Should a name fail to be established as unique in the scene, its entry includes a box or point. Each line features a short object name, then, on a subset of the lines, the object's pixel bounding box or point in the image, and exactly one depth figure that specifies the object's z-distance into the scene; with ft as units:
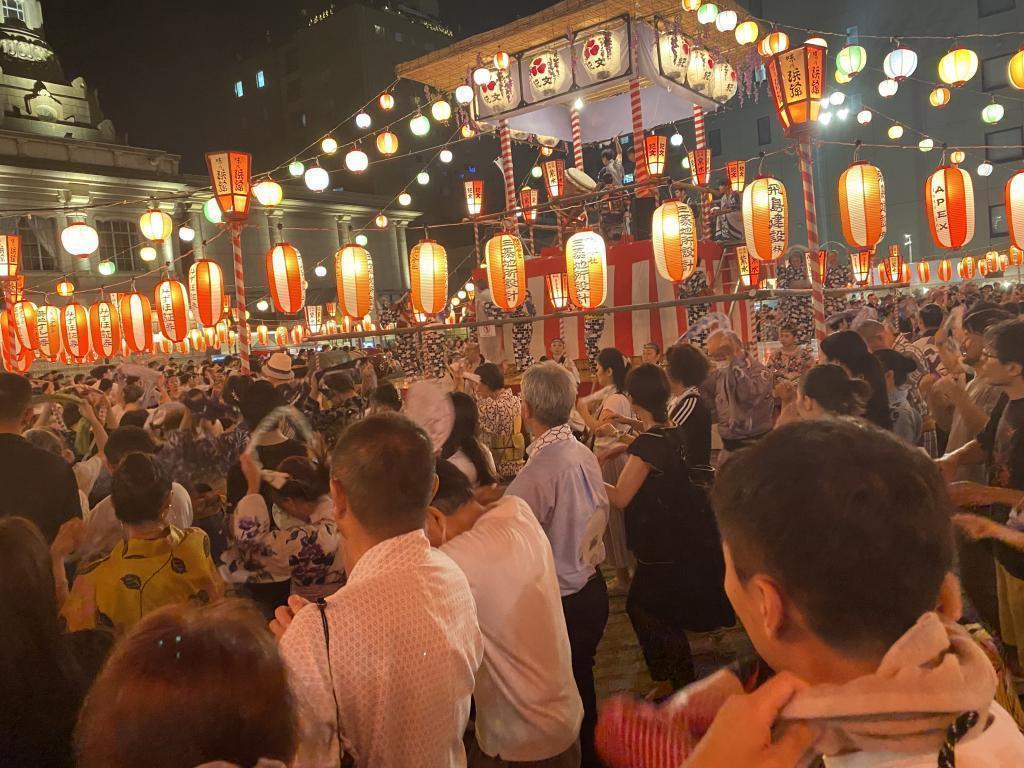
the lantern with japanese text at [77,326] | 47.37
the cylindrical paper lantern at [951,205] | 26.53
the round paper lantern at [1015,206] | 26.04
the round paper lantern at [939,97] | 46.34
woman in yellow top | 7.69
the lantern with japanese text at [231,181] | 26.00
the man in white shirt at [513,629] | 7.30
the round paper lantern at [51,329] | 50.88
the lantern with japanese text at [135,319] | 42.96
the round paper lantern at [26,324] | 45.88
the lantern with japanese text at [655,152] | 55.47
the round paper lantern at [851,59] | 42.27
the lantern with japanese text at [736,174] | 53.26
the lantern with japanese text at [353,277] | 31.86
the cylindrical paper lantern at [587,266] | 30.78
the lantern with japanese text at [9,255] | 37.47
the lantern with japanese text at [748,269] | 44.37
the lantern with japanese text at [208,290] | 32.60
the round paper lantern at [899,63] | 40.86
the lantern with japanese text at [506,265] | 32.32
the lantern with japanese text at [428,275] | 31.89
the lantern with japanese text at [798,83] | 20.30
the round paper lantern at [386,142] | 50.07
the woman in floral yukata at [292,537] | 9.82
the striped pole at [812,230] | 19.26
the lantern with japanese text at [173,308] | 38.86
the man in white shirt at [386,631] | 5.16
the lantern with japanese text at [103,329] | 45.75
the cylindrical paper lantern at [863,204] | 24.00
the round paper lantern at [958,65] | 38.42
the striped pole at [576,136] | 50.39
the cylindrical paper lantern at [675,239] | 29.81
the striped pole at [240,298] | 23.84
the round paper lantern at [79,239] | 42.86
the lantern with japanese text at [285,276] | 31.63
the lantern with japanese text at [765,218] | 26.43
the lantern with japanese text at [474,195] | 55.62
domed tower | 102.89
